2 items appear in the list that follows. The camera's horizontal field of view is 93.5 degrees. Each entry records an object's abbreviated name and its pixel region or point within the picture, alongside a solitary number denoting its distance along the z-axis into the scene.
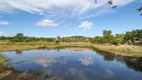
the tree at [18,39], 55.42
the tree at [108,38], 42.24
